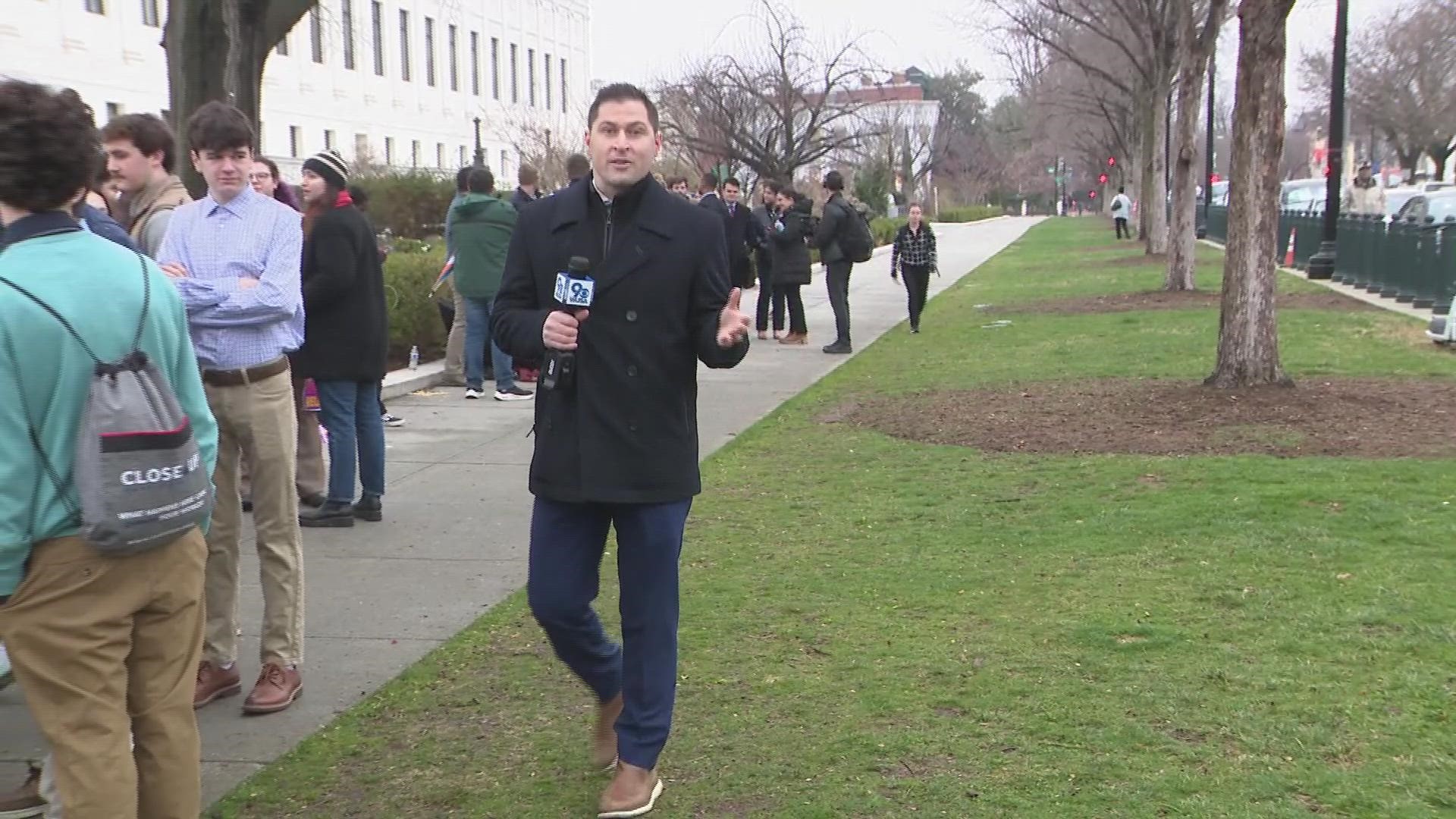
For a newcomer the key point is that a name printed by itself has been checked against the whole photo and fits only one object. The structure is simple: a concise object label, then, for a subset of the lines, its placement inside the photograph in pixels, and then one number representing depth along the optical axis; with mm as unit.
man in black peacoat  3613
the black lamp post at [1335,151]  21672
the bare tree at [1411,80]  58250
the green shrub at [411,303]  13547
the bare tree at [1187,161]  19516
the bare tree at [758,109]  40000
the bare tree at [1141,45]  22828
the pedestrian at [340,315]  6848
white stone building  35562
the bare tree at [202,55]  9289
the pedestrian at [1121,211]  43594
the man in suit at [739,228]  15234
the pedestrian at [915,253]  16172
